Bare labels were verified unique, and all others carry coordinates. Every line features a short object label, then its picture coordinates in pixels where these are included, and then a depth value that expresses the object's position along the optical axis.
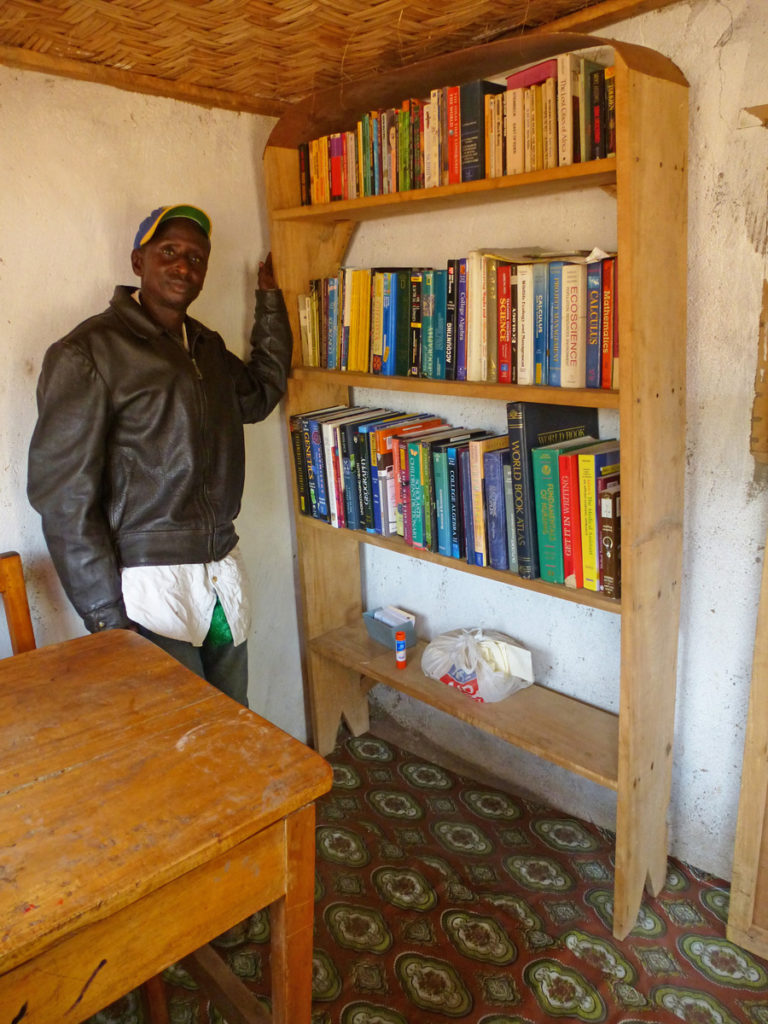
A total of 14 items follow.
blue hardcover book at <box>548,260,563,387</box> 1.69
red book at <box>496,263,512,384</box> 1.79
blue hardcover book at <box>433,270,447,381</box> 1.93
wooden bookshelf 1.53
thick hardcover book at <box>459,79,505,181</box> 1.74
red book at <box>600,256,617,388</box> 1.60
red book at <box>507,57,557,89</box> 1.62
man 1.78
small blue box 2.47
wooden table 0.91
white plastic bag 2.17
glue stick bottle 2.37
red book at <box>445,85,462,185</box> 1.79
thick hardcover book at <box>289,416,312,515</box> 2.39
